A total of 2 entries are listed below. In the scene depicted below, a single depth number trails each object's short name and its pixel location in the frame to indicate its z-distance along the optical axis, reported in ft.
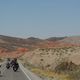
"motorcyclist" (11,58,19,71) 112.74
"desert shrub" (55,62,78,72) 120.17
